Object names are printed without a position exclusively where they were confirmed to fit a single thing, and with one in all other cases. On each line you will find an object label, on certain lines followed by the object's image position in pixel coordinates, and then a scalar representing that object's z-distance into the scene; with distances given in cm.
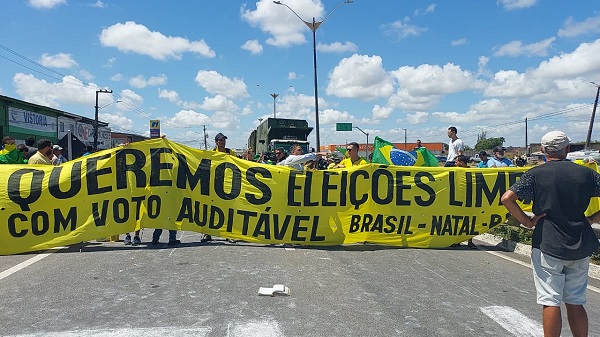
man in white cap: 352
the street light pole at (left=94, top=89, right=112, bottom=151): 4917
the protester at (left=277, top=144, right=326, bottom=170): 912
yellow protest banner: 763
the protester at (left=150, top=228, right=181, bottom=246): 823
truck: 3070
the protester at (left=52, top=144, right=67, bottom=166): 1051
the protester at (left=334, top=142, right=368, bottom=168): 912
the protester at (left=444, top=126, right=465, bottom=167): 1115
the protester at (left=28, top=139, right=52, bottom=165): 829
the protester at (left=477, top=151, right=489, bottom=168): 1247
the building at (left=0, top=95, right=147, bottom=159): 3244
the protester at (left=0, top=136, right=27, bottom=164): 912
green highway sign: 3800
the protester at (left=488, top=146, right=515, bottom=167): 1158
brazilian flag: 1030
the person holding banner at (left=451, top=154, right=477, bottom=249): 937
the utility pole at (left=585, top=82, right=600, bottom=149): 5035
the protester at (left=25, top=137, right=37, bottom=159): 1003
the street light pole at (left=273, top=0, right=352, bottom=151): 2534
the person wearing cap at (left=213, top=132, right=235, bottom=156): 912
